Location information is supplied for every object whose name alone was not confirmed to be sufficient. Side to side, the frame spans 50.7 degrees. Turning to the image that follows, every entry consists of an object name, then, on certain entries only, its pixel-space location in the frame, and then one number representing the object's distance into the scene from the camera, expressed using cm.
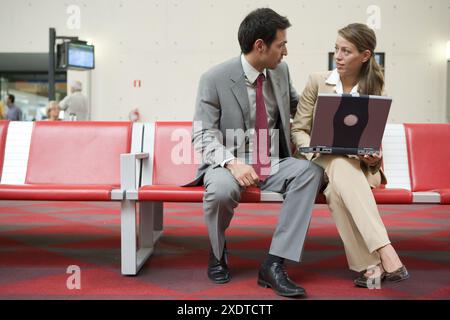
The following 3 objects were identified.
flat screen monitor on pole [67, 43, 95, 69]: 801
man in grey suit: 202
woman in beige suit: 192
